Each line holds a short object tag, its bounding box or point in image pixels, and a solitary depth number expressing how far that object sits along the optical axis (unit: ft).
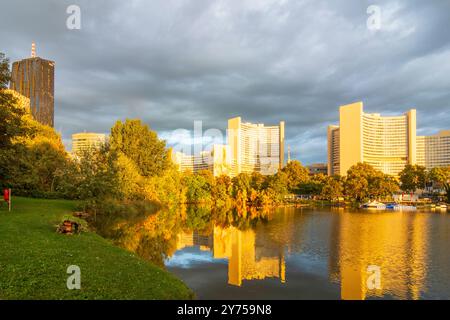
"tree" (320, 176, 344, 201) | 332.19
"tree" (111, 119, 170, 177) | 204.13
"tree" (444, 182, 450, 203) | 321.50
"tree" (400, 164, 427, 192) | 392.53
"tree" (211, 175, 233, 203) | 309.63
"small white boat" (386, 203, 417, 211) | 261.03
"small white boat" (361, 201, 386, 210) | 269.60
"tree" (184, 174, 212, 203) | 295.48
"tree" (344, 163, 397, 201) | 319.68
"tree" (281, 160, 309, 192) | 403.13
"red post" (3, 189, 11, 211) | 91.30
